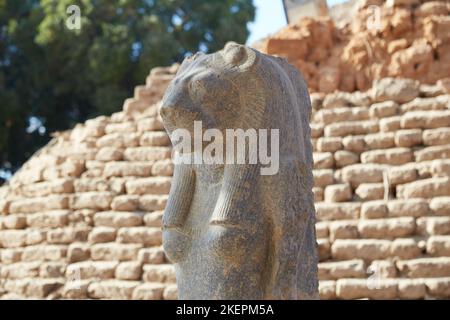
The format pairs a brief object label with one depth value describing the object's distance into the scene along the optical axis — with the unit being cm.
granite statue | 397
